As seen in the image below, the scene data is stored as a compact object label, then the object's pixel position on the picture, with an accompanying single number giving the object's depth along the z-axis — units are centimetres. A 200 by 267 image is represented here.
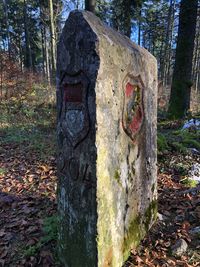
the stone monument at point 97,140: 173
